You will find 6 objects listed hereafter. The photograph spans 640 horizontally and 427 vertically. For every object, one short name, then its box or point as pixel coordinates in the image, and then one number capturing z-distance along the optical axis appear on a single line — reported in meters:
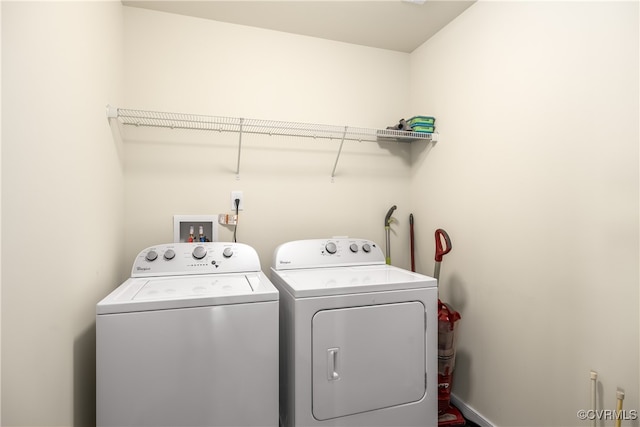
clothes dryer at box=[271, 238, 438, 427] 1.47
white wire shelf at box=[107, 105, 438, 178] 1.98
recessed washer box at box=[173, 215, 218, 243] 2.07
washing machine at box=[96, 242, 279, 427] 1.22
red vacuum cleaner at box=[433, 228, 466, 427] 1.87
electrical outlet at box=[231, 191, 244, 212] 2.18
